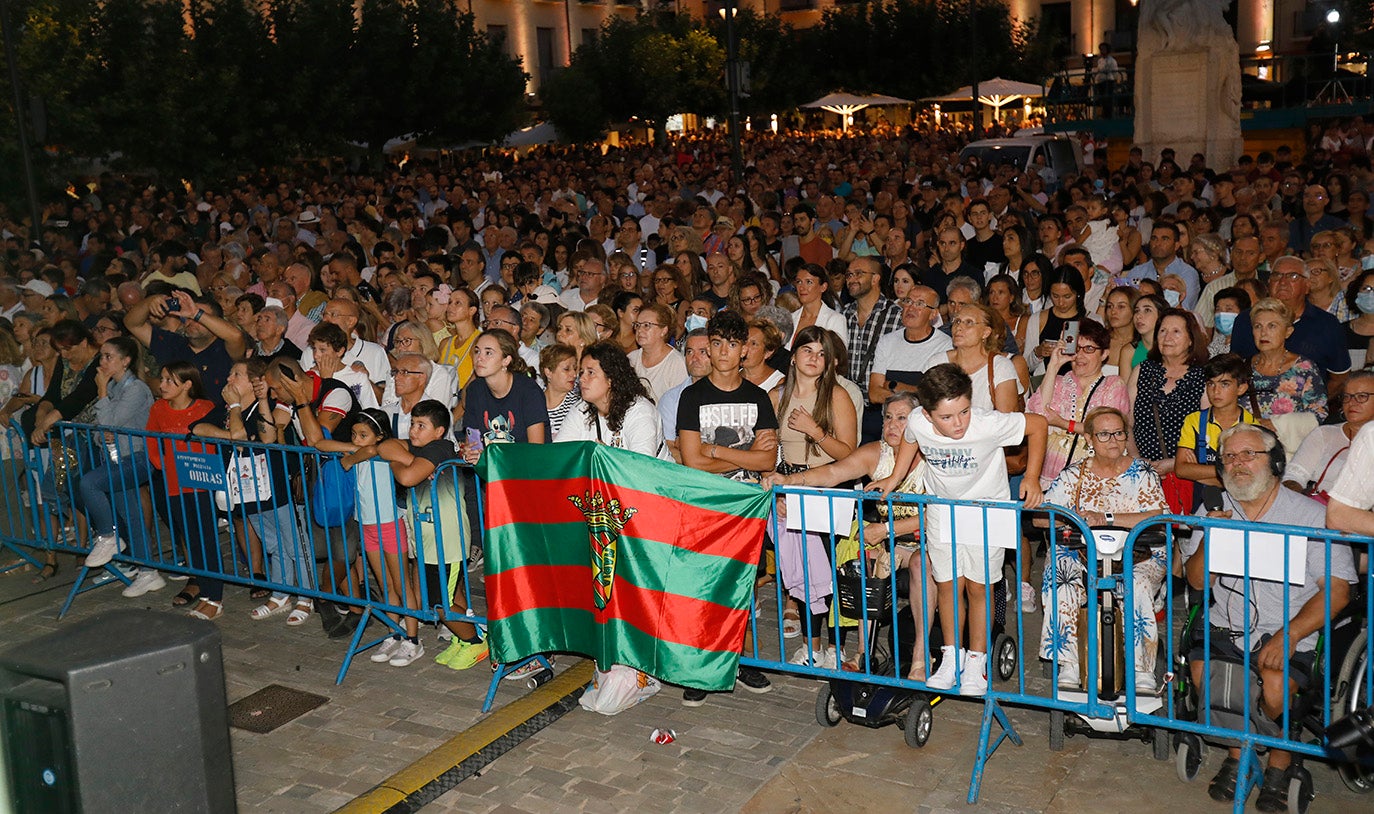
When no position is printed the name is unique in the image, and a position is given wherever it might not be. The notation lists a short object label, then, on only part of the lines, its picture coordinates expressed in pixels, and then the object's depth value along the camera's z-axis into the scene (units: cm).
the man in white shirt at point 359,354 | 901
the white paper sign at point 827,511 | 611
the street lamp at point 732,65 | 1991
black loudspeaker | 371
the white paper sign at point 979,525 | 576
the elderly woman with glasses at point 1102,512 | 591
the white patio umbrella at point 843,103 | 4303
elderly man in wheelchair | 537
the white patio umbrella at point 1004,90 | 3784
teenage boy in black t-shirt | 681
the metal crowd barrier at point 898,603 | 575
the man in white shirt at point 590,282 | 1079
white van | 2306
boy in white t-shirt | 593
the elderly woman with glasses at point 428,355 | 828
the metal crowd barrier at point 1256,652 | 518
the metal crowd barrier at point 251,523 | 738
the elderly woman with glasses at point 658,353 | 815
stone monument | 2227
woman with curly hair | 693
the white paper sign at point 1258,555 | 518
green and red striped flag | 624
